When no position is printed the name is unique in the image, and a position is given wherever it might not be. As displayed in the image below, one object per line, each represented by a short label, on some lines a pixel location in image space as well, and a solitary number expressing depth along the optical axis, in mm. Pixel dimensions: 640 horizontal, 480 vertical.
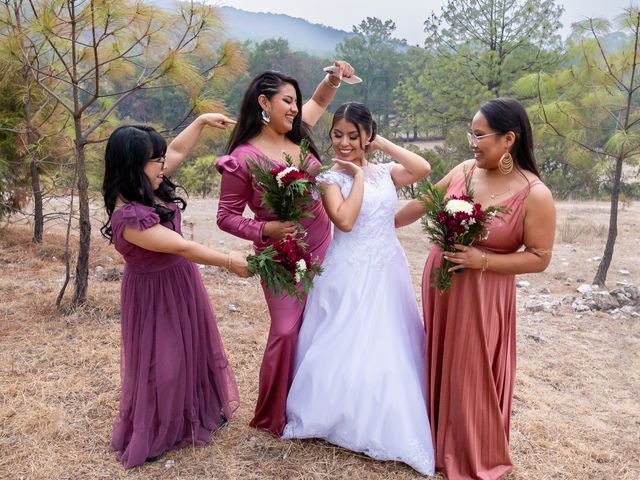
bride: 2719
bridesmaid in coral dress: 2490
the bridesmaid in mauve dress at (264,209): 2764
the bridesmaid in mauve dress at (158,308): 2541
